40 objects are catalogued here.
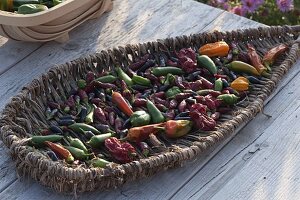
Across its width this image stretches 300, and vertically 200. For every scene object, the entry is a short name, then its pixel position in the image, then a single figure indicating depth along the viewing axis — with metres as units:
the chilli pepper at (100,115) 1.48
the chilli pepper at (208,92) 1.54
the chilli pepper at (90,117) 1.47
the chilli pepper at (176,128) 1.44
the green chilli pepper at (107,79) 1.58
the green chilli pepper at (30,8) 1.70
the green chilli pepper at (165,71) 1.60
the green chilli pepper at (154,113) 1.48
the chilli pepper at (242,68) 1.61
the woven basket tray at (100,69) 1.34
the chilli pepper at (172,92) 1.54
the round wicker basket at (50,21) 1.64
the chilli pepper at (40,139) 1.40
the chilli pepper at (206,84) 1.57
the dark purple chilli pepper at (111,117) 1.48
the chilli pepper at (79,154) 1.38
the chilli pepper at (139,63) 1.63
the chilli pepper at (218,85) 1.56
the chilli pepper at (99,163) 1.35
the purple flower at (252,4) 2.28
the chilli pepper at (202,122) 1.46
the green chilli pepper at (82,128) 1.45
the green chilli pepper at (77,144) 1.40
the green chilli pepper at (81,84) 1.57
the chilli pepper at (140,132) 1.43
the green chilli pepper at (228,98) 1.53
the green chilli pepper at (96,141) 1.41
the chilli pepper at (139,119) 1.47
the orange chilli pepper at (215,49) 1.65
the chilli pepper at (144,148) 1.40
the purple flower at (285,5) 2.27
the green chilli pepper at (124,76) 1.58
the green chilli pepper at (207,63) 1.61
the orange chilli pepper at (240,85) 1.56
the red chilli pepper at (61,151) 1.36
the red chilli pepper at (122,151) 1.37
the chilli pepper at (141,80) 1.58
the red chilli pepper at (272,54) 1.63
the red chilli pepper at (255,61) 1.61
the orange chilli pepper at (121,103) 1.50
